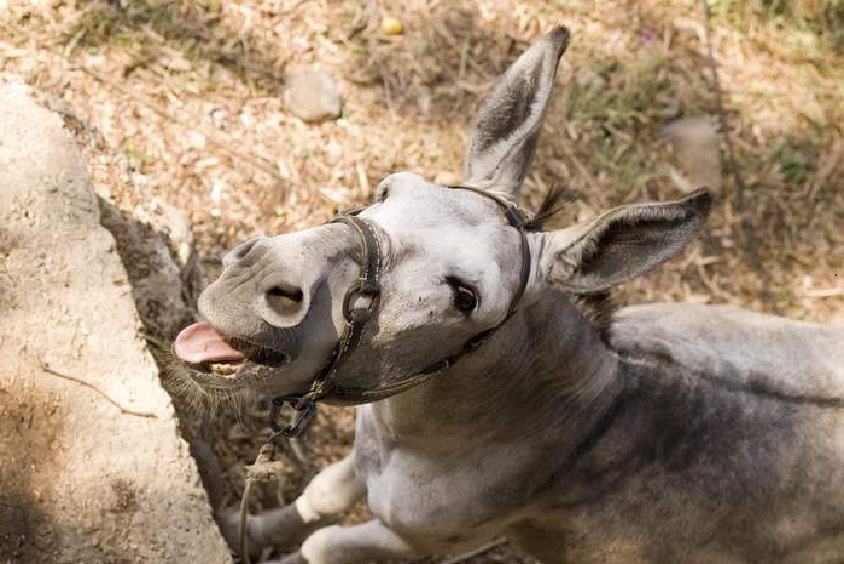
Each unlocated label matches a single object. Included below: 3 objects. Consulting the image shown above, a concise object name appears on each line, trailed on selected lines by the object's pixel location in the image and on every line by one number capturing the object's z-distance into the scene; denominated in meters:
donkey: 2.57
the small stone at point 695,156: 6.48
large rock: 3.23
